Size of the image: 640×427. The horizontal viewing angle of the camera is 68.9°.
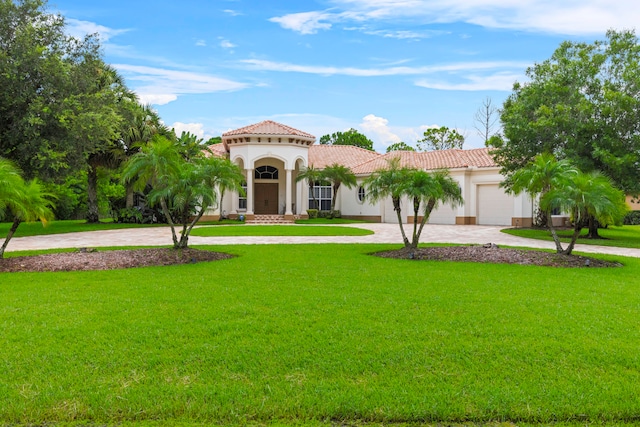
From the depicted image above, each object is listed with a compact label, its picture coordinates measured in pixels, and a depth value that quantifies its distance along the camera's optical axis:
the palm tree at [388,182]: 13.31
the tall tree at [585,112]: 17.83
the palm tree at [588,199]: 11.24
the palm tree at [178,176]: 11.80
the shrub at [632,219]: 36.22
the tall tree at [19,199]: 10.38
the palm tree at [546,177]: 11.82
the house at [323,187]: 30.66
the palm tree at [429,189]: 12.77
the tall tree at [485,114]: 47.88
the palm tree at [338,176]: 33.59
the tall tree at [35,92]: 18.22
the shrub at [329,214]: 35.06
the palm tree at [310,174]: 33.06
